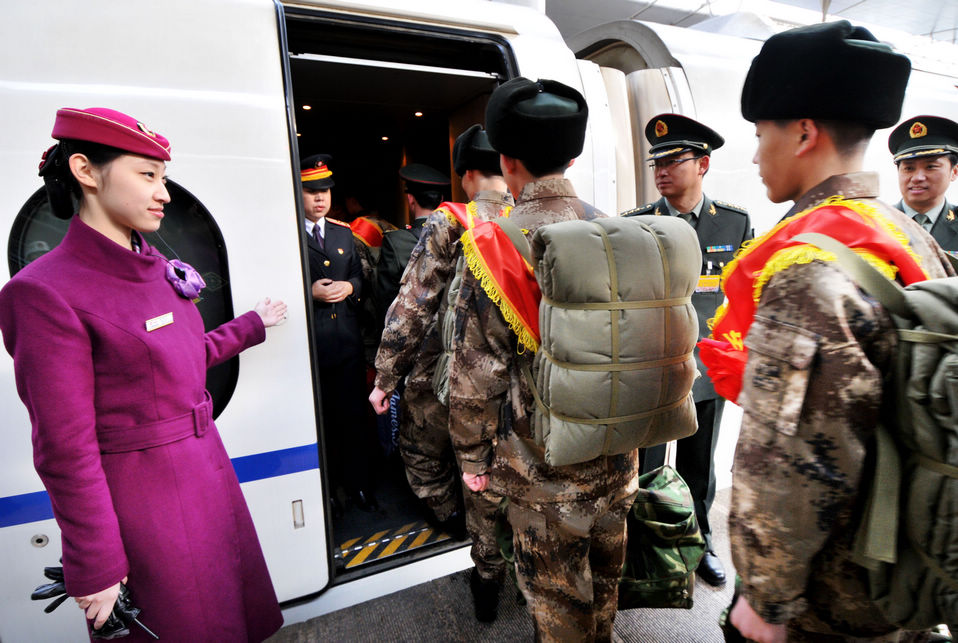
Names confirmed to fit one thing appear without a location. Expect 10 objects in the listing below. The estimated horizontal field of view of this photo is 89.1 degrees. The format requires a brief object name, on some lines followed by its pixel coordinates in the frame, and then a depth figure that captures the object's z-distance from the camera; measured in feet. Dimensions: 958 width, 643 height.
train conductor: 9.11
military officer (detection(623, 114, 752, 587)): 7.95
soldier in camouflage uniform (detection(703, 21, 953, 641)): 2.87
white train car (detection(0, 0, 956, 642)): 5.15
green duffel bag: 5.86
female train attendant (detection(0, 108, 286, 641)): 3.57
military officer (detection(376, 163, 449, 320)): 9.85
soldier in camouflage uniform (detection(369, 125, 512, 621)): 7.00
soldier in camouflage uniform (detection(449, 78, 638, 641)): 4.97
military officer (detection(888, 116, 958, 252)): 9.70
